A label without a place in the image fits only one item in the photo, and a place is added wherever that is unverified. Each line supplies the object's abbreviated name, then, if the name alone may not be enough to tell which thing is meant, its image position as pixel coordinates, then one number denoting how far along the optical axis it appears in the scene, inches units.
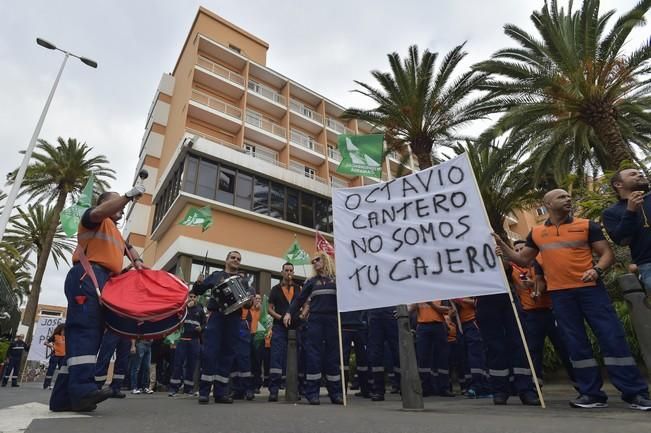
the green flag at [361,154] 327.0
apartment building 700.7
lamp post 474.6
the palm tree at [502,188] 589.0
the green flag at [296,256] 522.2
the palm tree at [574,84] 442.9
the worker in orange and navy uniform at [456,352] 286.0
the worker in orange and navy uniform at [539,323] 174.9
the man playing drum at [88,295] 121.6
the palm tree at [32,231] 1004.6
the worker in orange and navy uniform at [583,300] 129.9
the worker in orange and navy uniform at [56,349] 403.5
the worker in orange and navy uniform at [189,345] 301.4
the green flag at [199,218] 540.4
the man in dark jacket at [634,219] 133.2
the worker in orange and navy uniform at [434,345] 242.4
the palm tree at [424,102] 566.9
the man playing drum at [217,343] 191.5
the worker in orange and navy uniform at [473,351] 219.0
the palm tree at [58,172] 900.6
